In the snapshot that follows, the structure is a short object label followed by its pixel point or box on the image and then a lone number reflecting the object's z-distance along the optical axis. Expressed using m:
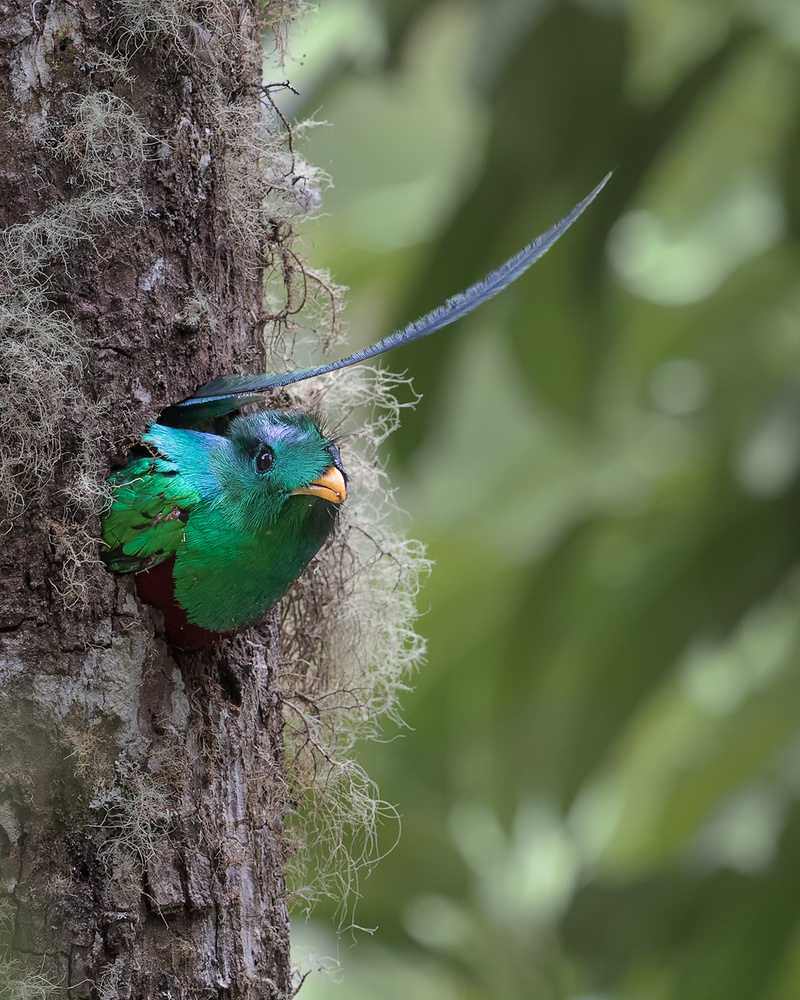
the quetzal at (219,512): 6.46
